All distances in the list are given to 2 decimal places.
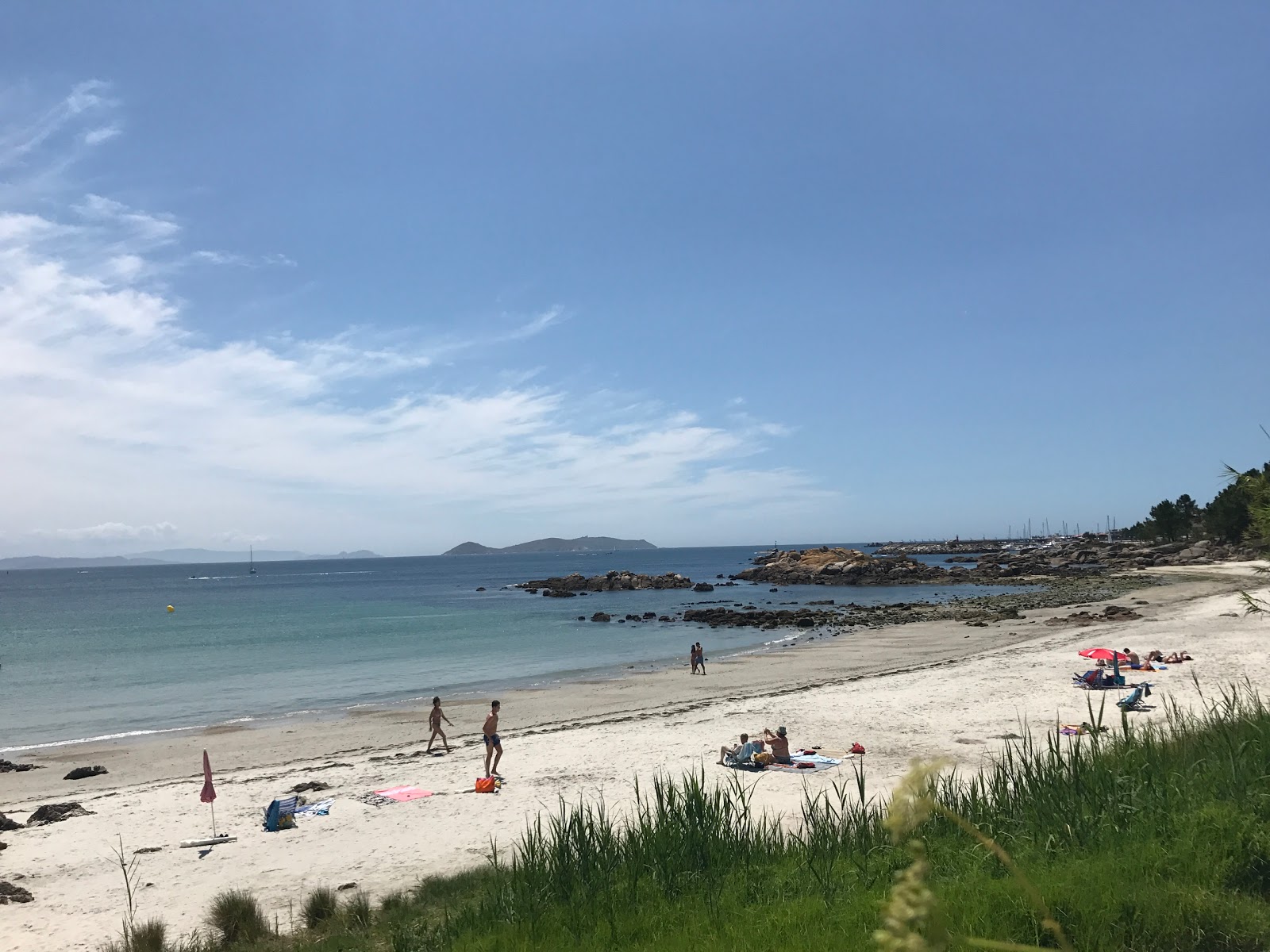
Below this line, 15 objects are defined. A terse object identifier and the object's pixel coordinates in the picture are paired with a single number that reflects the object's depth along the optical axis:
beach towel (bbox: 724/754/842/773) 14.88
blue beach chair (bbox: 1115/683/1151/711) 15.96
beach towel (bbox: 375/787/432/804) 15.24
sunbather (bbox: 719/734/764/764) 15.07
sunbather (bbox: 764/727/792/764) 15.26
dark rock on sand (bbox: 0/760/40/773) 20.59
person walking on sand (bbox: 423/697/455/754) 19.69
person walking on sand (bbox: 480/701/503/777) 16.48
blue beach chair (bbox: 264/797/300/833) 13.80
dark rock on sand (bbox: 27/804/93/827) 15.12
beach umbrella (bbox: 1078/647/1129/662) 21.89
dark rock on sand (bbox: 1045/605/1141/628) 39.25
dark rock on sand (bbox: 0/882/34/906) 11.18
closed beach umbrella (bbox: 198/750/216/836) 14.32
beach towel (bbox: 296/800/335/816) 14.54
